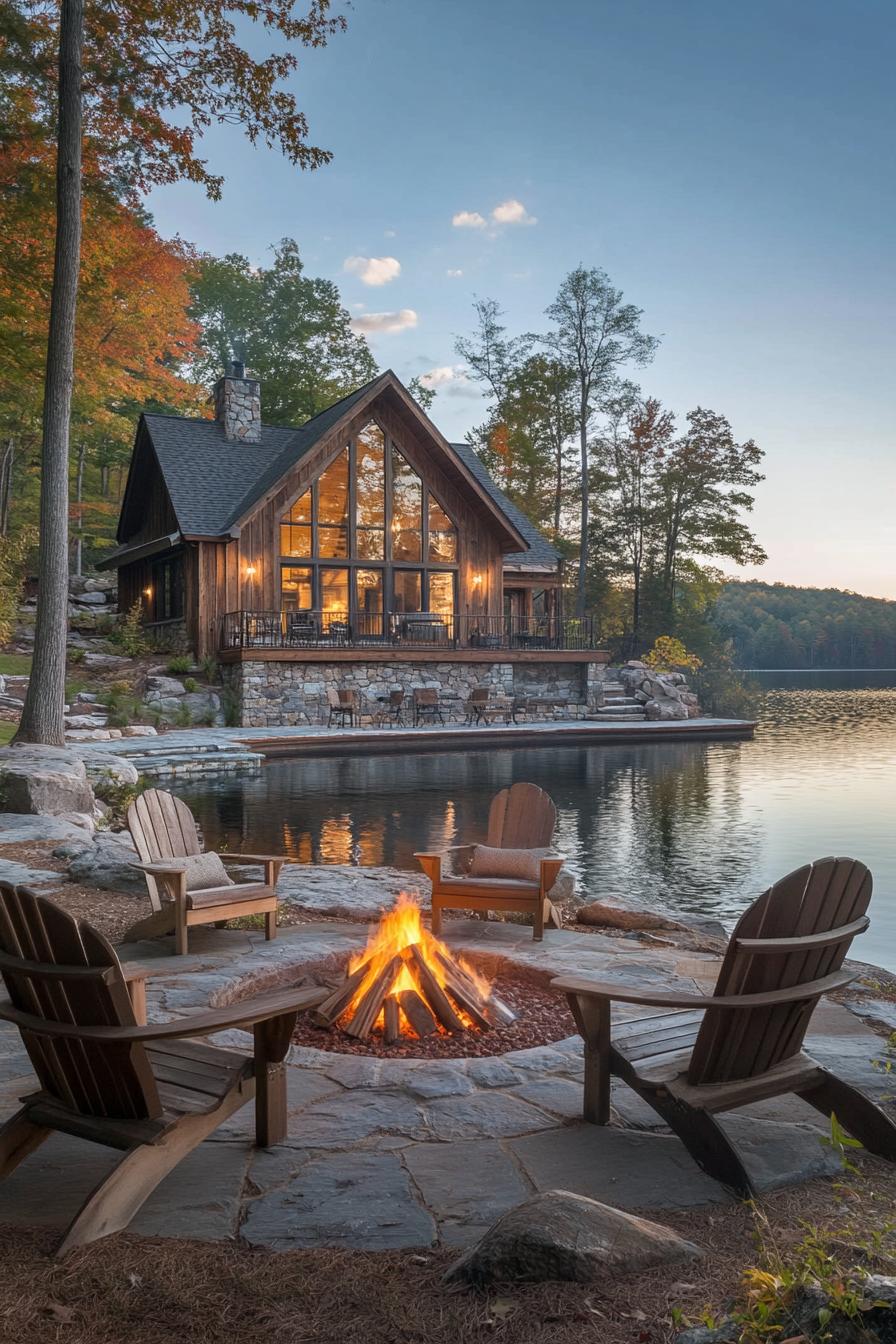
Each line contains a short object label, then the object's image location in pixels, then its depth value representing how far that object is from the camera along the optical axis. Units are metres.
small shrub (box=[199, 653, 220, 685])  21.52
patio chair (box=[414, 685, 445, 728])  21.83
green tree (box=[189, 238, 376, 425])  34.03
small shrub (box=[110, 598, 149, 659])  22.52
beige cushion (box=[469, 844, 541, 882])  5.58
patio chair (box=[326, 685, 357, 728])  20.30
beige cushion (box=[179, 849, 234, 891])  5.22
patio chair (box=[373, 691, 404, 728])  21.47
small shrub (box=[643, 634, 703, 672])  30.36
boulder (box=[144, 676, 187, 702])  19.92
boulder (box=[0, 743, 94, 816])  8.66
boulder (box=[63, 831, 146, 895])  6.43
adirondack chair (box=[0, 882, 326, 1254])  2.33
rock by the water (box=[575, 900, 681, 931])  6.32
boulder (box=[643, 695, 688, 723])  24.85
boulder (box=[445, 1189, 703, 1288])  2.04
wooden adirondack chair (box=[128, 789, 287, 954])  4.95
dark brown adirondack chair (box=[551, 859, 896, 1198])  2.59
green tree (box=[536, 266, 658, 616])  31.94
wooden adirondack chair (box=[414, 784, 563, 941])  5.33
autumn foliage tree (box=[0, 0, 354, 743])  10.84
